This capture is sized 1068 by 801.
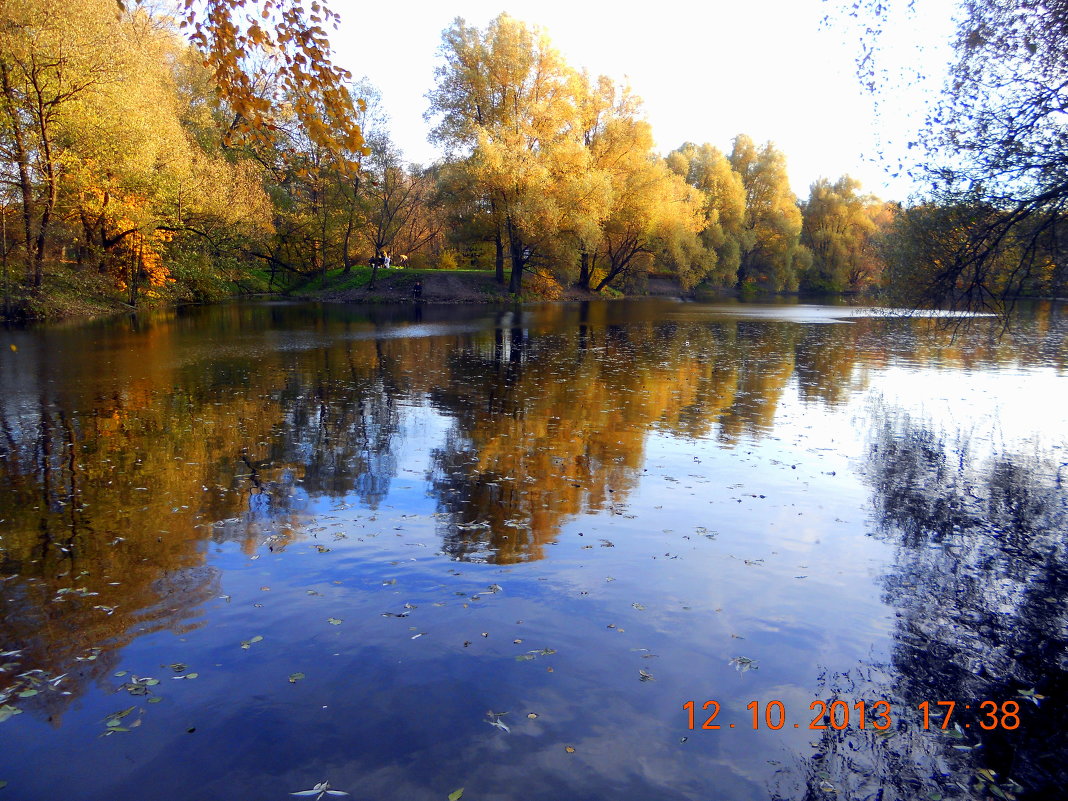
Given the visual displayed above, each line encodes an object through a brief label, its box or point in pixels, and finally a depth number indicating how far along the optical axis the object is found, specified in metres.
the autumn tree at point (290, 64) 7.88
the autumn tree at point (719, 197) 69.19
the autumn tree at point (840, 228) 80.69
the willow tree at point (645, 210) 54.72
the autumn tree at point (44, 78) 27.28
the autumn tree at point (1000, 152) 13.92
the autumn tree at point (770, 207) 76.44
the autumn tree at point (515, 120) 47.12
